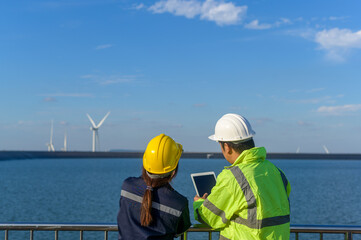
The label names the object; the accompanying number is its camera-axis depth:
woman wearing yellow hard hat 2.62
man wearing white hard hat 2.62
